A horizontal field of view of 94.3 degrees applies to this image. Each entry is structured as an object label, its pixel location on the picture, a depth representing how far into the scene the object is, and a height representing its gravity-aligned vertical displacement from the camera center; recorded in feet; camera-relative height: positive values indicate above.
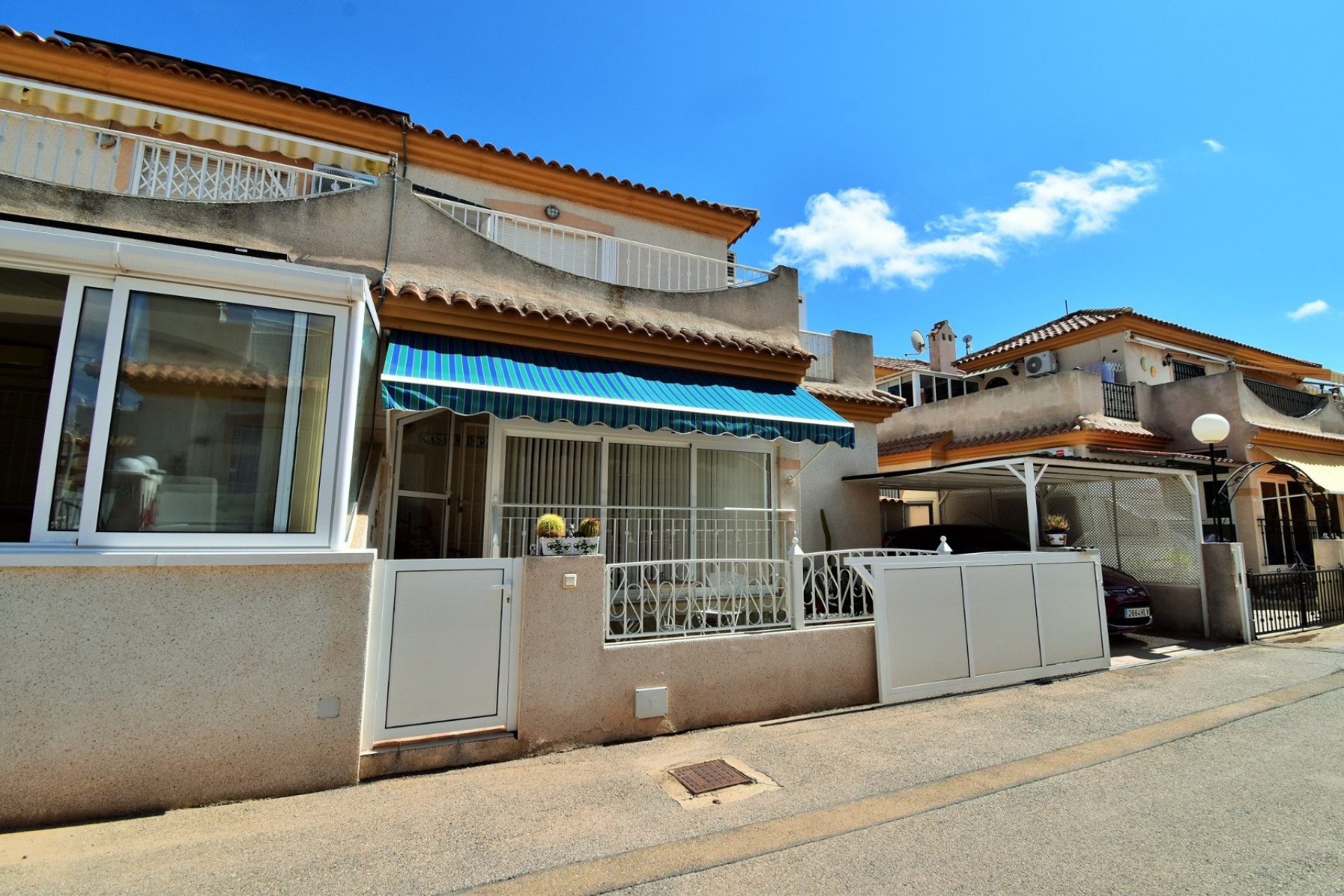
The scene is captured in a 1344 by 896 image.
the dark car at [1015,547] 47.96 -1.40
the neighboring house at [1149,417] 68.44 +13.99
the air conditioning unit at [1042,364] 84.69 +23.03
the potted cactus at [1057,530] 40.27 +0.23
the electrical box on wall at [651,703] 26.17 -7.29
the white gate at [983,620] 32.35 -4.91
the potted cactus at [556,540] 25.22 -0.49
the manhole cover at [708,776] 21.75 -8.85
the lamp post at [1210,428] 47.39 +8.07
